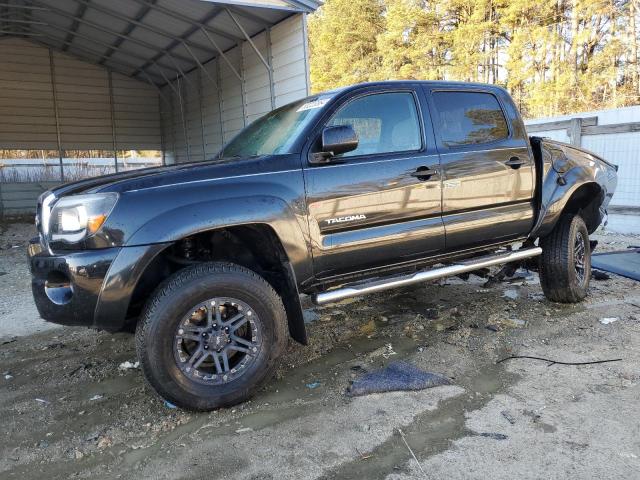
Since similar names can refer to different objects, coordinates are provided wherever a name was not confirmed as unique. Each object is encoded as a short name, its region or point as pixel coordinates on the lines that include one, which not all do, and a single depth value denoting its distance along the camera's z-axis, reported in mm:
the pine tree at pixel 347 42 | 27438
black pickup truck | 2881
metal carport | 11141
